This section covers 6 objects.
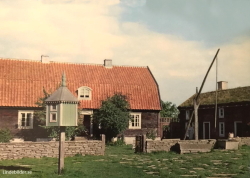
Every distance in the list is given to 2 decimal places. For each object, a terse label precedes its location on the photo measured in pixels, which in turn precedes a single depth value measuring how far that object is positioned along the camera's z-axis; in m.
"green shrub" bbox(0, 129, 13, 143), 24.58
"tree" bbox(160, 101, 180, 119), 65.75
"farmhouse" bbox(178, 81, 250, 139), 32.31
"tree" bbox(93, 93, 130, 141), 27.31
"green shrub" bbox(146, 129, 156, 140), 30.34
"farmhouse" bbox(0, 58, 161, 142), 27.38
